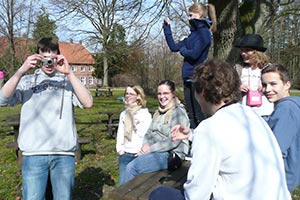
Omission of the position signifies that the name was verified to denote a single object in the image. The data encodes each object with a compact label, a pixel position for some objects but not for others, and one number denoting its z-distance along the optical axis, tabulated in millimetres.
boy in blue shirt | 2084
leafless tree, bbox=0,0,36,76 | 26531
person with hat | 3207
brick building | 29609
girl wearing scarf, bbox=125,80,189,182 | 3006
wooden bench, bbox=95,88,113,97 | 27953
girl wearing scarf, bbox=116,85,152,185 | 3693
